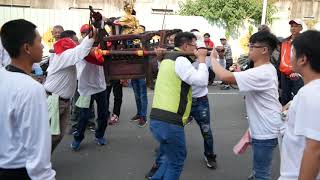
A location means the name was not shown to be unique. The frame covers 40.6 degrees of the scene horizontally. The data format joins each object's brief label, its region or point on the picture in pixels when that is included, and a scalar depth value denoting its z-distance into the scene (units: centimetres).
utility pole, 1684
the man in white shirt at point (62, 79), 510
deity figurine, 609
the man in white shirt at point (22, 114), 229
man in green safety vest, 412
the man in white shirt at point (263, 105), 386
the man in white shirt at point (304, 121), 217
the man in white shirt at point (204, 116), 556
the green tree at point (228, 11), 1816
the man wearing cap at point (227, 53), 1414
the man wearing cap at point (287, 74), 716
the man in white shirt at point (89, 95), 600
